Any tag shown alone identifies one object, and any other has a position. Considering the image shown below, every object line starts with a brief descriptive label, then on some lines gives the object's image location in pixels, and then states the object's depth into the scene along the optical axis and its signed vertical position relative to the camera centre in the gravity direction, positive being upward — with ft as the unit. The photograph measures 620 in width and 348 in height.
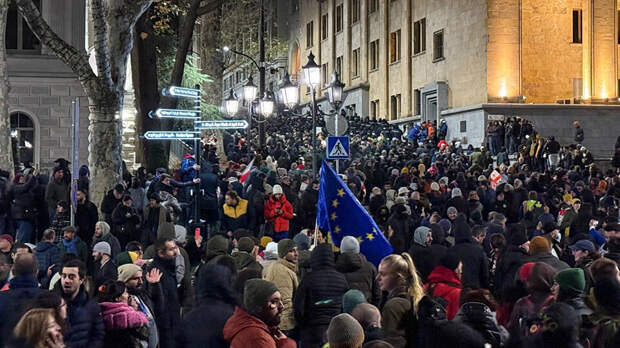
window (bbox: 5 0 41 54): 101.71 +15.89
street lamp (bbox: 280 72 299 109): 75.97 +7.17
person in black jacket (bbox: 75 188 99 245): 50.47 -2.15
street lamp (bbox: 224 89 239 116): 88.38 +7.09
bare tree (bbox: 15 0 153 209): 60.39 +7.42
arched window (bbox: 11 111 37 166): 99.96 +4.95
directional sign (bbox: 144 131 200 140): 47.55 +2.32
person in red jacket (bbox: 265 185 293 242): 57.93 -2.26
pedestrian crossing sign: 58.90 +1.96
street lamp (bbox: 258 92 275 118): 87.25 +7.06
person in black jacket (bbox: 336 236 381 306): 30.53 -3.10
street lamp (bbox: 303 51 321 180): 68.64 +7.91
